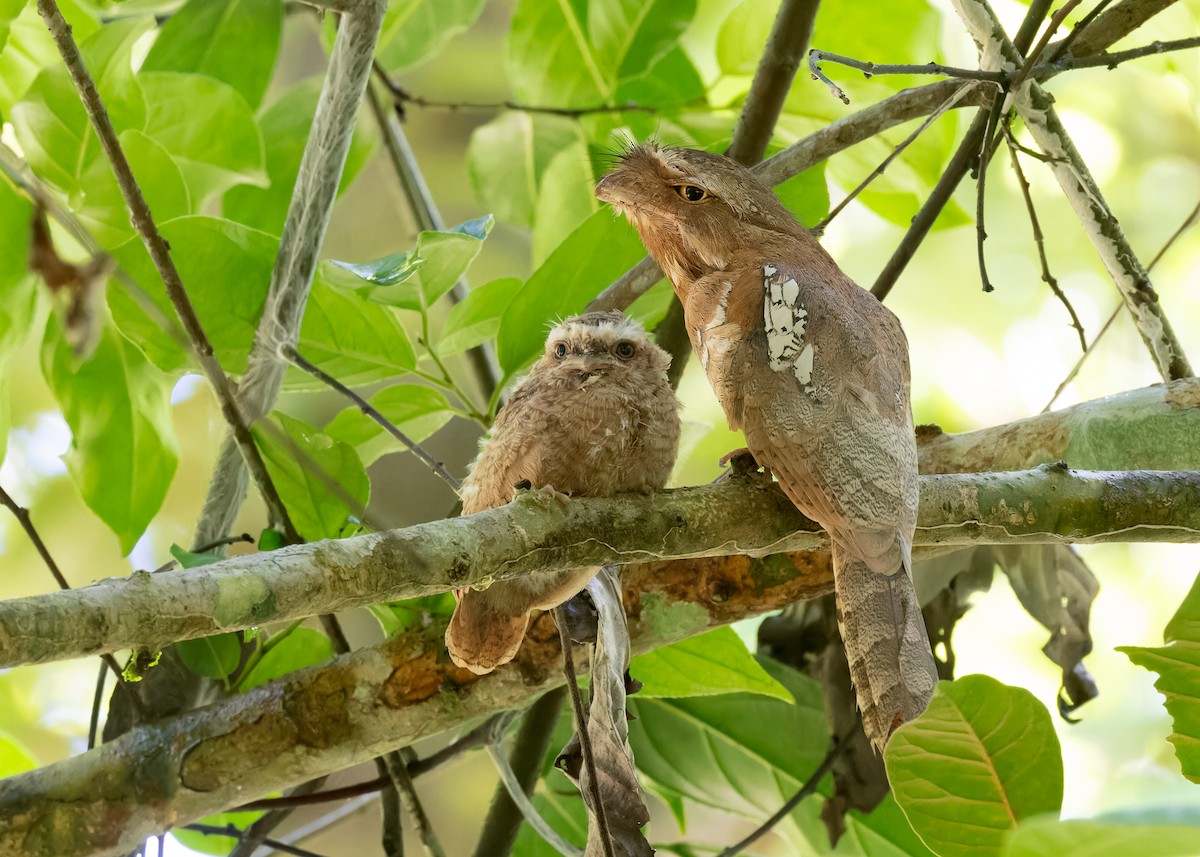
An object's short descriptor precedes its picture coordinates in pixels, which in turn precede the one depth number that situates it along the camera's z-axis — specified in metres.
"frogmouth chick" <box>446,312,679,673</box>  5.24
